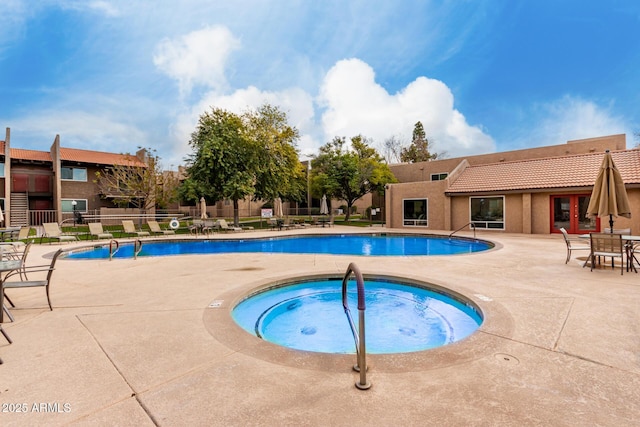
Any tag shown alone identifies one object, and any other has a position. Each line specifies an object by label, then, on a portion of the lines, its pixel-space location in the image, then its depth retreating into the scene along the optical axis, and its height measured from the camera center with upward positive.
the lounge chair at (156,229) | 16.66 -0.86
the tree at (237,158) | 19.98 +3.49
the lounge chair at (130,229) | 15.95 -0.80
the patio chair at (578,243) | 11.50 -1.46
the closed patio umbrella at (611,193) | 7.62 +0.28
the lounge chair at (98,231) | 14.59 -0.79
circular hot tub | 4.57 -1.82
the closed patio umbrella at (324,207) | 25.79 +0.20
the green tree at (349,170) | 25.36 +3.17
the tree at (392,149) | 49.66 +9.43
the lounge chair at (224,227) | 19.35 -0.95
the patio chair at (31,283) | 4.18 -0.91
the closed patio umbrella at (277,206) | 35.10 +0.52
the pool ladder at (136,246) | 9.52 -1.09
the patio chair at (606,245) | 6.66 -0.87
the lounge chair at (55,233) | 13.73 -0.84
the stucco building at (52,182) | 24.36 +2.57
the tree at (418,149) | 47.12 +8.93
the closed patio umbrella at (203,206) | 31.78 +0.60
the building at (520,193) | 15.41 +0.77
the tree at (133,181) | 23.33 +2.49
